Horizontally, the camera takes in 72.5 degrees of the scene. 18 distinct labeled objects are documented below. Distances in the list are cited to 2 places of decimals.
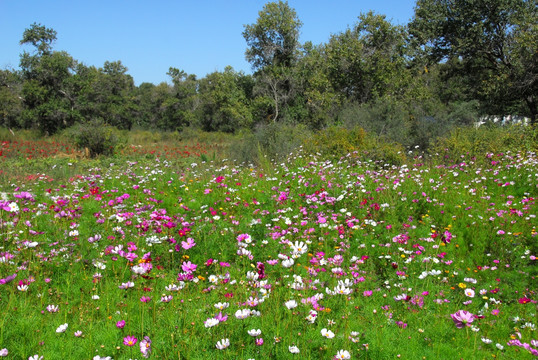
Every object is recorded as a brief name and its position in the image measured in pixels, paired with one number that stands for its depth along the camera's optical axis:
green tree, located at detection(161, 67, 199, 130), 33.58
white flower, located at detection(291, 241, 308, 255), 2.21
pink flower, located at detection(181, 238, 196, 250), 2.36
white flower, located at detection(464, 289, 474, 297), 2.25
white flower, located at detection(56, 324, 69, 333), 1.90
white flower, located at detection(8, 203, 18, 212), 3.06
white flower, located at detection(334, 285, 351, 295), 2.18
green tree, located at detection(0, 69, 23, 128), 22.36
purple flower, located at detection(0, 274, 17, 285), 2.17
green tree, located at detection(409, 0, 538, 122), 12.79
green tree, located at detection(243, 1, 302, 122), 19.38
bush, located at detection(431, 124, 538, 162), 7.27
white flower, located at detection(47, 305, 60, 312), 2.17
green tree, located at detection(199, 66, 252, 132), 20.81
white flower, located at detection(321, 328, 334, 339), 1.86
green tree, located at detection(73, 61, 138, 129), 24.03
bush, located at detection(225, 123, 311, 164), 9.52
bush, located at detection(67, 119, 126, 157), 13.91
